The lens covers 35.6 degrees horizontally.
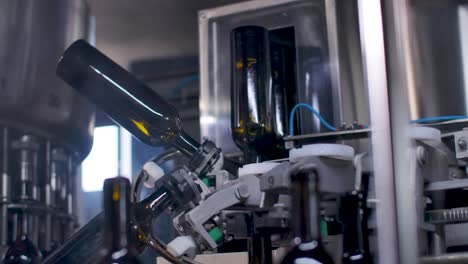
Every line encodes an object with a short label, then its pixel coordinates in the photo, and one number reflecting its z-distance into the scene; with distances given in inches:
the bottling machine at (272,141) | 24.7
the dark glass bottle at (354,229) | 26.6
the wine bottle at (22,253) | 43.4
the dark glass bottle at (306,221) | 24.8
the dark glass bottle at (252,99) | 37.8
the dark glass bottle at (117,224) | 26.6
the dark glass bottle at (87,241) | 30.2
